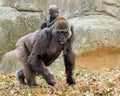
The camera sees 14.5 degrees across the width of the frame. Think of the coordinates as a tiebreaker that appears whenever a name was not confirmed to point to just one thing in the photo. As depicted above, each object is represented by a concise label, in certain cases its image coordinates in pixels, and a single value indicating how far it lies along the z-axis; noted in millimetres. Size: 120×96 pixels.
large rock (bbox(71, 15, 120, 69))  11891
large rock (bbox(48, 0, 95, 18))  12938
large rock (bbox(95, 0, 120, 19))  12812
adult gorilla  7336
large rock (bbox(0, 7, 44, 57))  14430
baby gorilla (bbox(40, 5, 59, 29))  8840
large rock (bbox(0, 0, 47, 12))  14977
